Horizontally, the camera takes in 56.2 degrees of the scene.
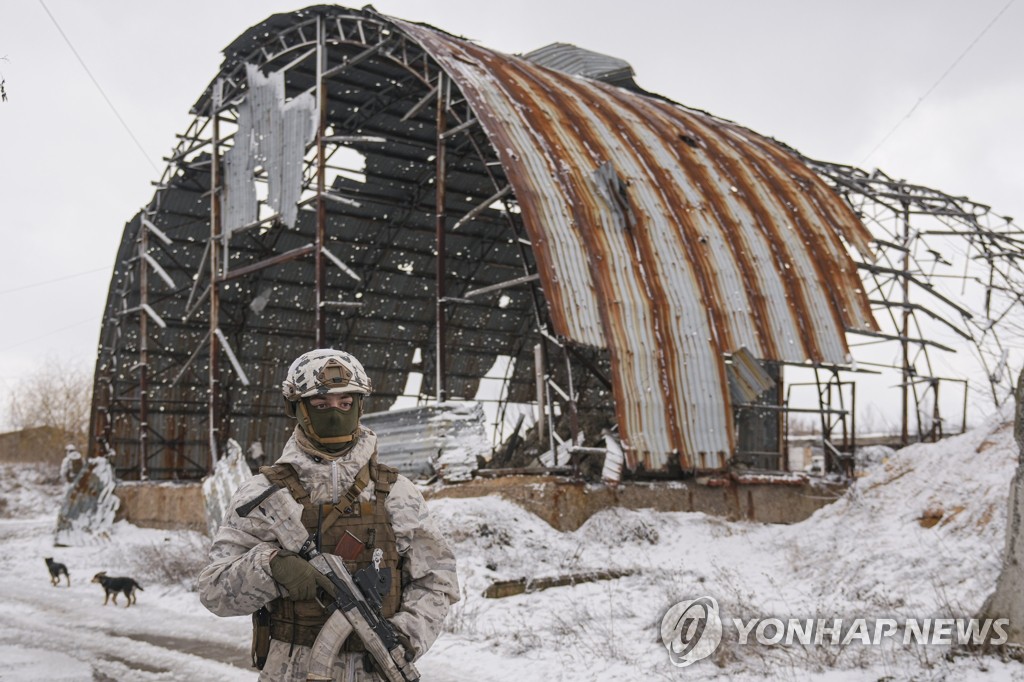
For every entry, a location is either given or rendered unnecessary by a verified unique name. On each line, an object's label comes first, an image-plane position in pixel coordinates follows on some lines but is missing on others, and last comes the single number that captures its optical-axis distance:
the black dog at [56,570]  14.39
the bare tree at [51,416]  50.44
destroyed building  14.71
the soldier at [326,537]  3.45
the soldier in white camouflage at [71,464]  24.20
